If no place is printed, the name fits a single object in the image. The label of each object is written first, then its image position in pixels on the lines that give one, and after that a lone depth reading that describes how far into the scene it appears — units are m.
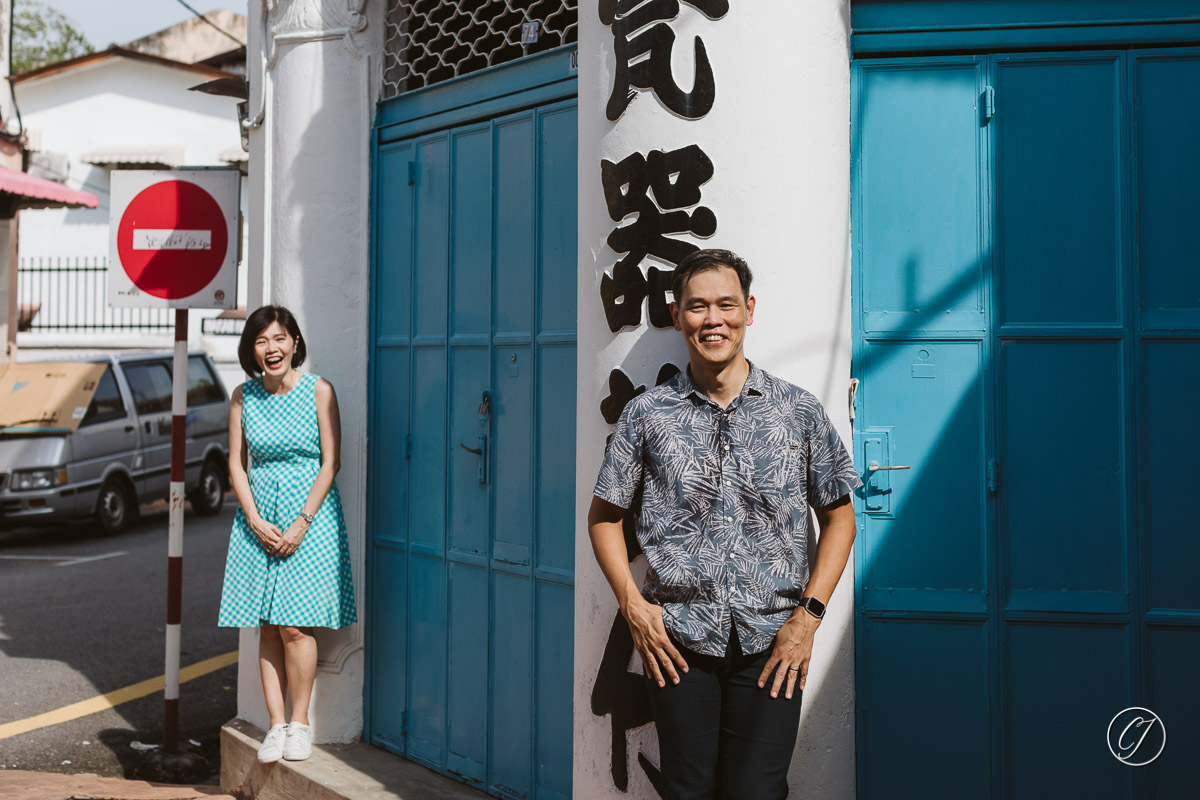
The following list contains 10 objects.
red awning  14.32
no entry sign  5.42
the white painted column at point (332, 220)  5.03
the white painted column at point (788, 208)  3.38
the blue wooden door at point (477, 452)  4.30
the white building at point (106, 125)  24.45
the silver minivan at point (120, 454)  11.52
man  2.89
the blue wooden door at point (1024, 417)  3.52
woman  4.68
